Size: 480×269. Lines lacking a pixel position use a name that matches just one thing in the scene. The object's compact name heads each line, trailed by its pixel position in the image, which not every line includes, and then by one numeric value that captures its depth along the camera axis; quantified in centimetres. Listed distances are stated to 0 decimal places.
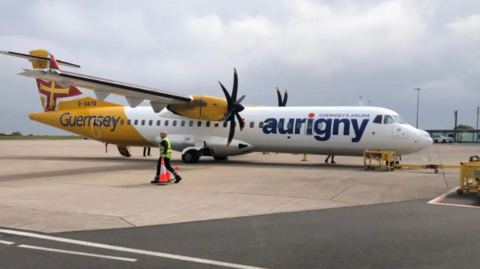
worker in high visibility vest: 1201
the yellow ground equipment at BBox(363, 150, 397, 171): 1680
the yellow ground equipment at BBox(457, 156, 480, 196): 993
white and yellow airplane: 1741
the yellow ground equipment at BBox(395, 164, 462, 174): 1472
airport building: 7622
